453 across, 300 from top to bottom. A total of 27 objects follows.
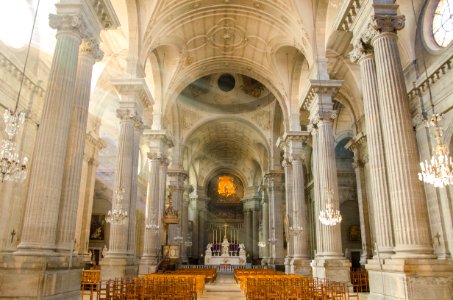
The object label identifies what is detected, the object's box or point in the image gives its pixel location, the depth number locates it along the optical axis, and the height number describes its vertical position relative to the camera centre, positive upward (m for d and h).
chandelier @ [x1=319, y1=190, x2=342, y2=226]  12.53 +1.17
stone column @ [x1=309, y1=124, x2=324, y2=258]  13.86 +2.38
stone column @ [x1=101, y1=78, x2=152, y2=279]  12.76 +2.81
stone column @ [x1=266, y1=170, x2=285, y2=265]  24.53 +2.41
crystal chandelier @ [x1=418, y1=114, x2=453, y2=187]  6.88 +1.54
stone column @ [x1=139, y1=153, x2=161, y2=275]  18.17 +1.34
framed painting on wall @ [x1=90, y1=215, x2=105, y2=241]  23.53 +1.23
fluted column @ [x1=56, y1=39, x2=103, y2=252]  8.08 +2.35
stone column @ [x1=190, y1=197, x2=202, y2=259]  38.06 +2.16
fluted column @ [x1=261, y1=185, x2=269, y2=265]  31.47 +2.51
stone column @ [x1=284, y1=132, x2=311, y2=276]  17.50 +1.87
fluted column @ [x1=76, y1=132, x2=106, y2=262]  18.00 +2.84
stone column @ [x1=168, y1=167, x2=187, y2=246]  25.97 +4.48
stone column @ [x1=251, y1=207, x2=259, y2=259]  38.91 +1.67
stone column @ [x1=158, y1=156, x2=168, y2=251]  20.72 +3.48
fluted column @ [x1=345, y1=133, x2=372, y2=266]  18.28 +2.84
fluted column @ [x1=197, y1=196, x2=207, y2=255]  39.84 +2.66
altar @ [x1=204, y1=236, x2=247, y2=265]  32.94 -0.68
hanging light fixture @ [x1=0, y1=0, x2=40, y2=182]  6.48 +1.65
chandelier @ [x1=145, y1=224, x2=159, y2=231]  18.61 +1.08
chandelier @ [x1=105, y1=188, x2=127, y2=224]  12.62 +1.24
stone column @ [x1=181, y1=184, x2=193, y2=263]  28.14 +2.33
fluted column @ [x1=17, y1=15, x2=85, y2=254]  7.43 +2.20
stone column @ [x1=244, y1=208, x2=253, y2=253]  39.97 +2.14
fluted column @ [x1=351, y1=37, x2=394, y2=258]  8.05 +2.32
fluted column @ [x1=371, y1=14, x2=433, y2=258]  7.20 +2.06
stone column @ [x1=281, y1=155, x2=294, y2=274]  19.06 +2.10
